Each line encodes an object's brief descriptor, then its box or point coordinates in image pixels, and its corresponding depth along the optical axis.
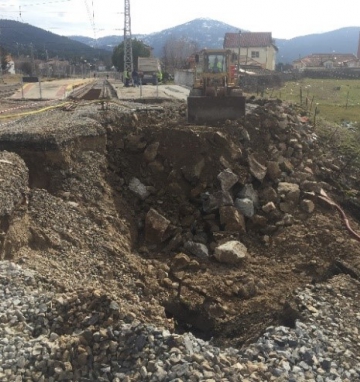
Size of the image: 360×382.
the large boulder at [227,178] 10.79
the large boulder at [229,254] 9.02
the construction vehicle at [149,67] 40.77
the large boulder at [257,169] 11.27
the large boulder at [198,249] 9.38
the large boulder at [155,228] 9.73
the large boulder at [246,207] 10.48
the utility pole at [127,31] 39.22
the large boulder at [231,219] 10.03
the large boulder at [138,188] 10.72
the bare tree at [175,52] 67.72
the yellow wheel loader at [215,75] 15.15
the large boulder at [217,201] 10.44
